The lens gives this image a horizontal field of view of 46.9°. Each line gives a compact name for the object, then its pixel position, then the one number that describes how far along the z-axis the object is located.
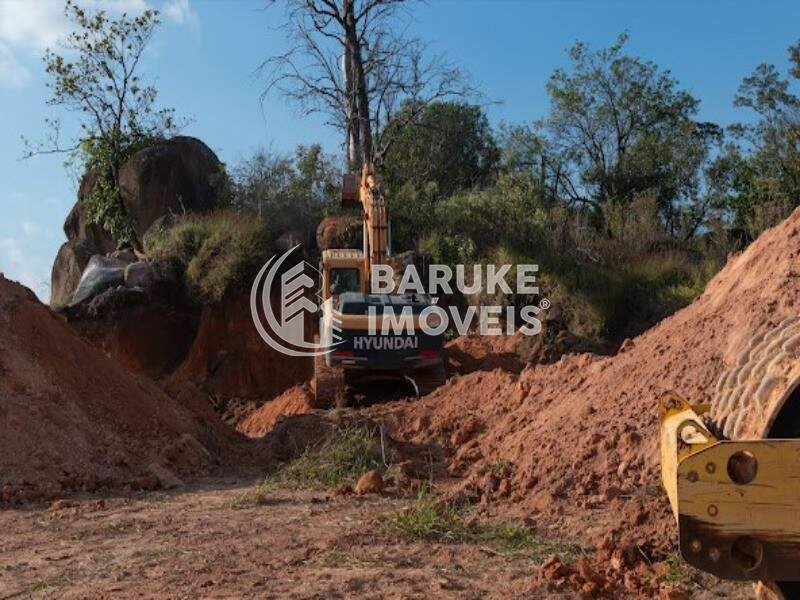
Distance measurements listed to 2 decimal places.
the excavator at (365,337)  12.17
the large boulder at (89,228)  24.22
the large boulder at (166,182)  22.50
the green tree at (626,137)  22.39
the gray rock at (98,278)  17.80
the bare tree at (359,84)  22.42
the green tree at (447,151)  27.47
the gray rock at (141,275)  18.20
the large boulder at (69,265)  24.30
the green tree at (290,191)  20.52
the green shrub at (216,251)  18.27
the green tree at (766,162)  18.75
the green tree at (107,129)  22.16
